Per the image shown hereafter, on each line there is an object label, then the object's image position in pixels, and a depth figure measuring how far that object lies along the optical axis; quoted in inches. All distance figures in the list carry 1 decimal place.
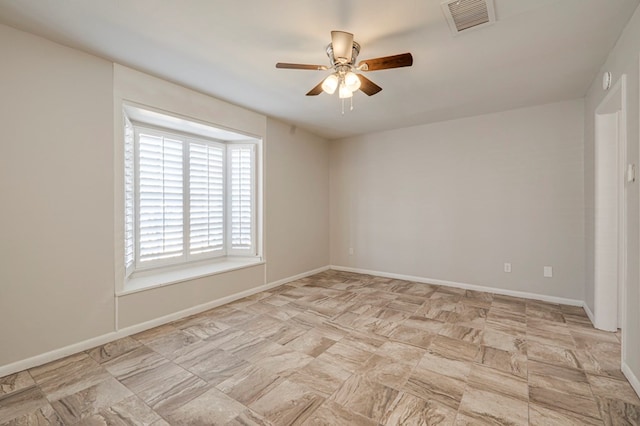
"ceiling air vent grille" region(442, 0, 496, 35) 75.7
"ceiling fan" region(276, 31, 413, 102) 80.2
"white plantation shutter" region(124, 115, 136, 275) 119.0
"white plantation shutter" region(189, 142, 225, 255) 158.1
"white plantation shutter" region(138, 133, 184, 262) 137.1
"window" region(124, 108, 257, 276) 134.6
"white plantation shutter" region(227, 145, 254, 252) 173.5
